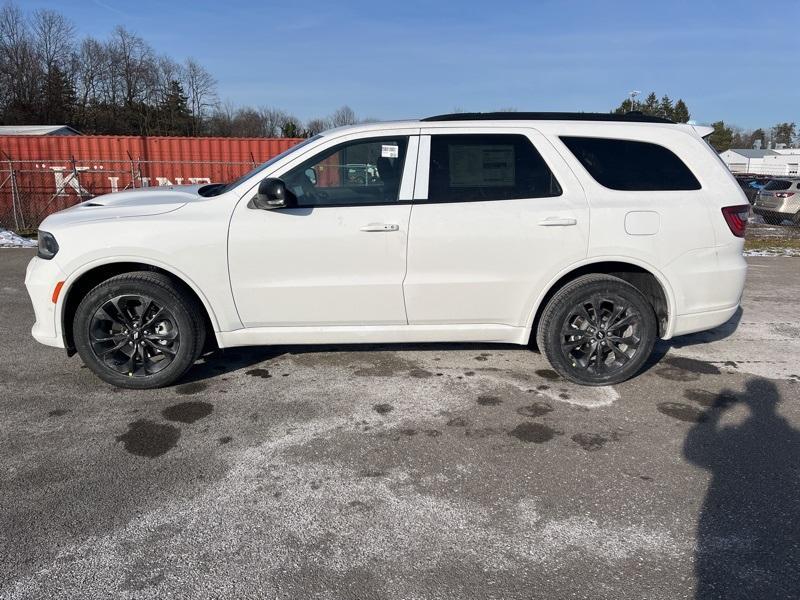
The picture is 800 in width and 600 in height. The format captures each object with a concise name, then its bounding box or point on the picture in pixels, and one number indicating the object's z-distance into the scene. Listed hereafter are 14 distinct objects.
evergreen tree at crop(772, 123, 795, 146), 108.91
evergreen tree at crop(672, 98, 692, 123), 78.50
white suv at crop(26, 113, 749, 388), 3.85
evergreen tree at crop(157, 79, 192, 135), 65.00
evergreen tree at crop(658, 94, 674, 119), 82.89
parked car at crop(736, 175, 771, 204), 22.89
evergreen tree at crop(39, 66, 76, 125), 56.50
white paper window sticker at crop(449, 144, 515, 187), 3.96
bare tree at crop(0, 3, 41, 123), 54.59
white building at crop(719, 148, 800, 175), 71.56
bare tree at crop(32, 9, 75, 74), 60.22
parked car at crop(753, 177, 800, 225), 18.50
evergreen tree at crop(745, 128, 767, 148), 111.94
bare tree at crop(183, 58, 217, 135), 72.12
